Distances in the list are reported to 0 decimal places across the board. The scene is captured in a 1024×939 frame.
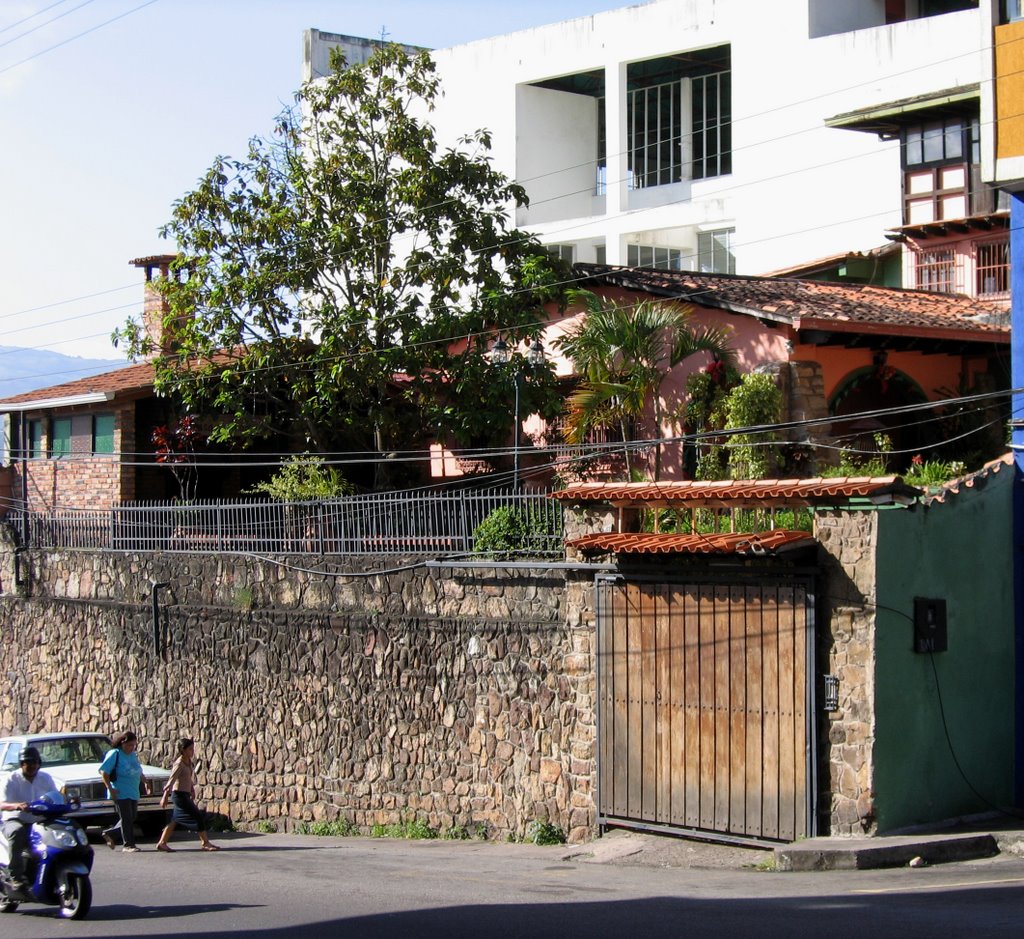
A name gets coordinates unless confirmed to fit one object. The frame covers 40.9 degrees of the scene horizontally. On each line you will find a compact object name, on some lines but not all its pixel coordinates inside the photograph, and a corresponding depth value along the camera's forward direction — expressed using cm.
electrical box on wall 1300
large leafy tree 2212
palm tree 2028
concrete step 1187
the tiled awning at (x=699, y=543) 1278
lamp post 2230
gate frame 1276
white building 3359
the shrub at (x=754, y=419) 1941
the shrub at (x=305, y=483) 2227
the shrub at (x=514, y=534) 1616
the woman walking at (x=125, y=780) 1616
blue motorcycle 1111
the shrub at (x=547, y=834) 1535
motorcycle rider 1158
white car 1789
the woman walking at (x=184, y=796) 1689
